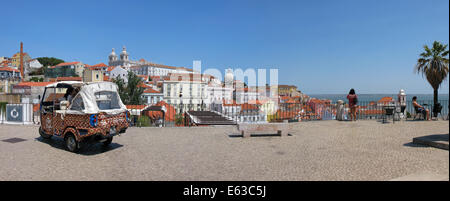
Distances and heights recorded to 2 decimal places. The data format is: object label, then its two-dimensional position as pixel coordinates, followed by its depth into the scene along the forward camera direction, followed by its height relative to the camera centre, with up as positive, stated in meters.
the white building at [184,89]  65.69 +2.54
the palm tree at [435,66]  16.58 +2.31
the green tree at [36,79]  86.12 +6.76
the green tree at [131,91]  46.35 +1.46
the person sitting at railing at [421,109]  13.20 -0.54
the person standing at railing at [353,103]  13.04 -0.22
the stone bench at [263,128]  8.76 -1.08
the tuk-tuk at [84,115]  6.30 -0.47
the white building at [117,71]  94.74 +10.68
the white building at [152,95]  64.75 +0.86
